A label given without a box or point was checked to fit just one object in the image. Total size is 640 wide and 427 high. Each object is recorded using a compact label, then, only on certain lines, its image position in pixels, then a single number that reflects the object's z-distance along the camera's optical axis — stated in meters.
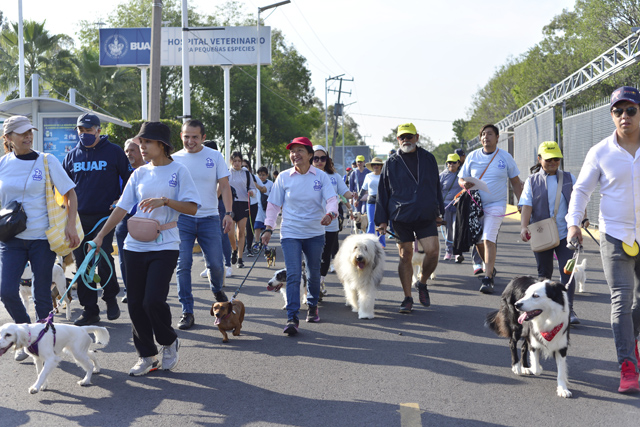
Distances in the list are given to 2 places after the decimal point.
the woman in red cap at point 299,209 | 7.35
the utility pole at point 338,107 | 69.16
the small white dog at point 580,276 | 9.06
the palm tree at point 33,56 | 37.38
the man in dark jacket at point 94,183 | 7.50
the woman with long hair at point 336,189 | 9.22
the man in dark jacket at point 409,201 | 8.01
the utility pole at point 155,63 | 13.33
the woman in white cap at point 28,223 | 5.85
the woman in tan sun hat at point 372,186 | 13.76
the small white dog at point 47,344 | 5.09
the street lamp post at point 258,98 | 32.62
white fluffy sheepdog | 7.88
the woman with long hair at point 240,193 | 12.05
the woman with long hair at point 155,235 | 5.43
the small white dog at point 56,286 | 7.75
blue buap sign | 36.41
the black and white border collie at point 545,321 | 5.12
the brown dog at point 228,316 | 6.78
